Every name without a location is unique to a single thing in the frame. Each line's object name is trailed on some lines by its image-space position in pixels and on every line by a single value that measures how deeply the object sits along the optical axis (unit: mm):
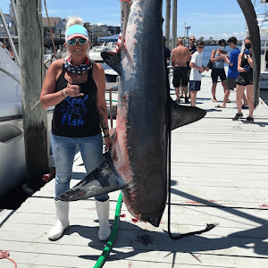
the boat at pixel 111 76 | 14750
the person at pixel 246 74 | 6434
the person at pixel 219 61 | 8297
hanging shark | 1954
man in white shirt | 7516
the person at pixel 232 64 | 7326
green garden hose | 2373
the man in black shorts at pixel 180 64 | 8477
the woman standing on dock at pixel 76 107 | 2320
